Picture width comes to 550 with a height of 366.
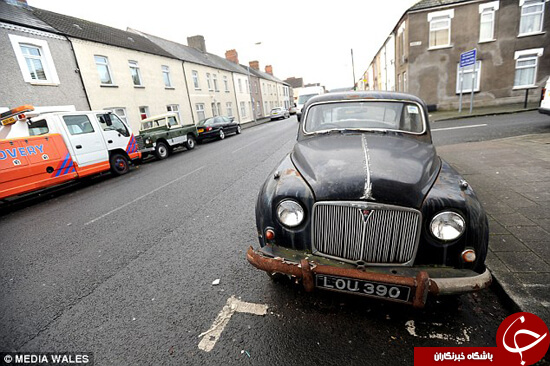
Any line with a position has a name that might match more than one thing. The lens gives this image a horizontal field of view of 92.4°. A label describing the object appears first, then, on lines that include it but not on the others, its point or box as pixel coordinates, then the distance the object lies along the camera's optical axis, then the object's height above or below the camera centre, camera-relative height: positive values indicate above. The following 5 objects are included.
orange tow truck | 6.74 -0.26
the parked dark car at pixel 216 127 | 16.62 -0.64
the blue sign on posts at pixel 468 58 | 13.22 +1.27
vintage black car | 1.89 -0.97
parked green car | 12.00 -0.53
